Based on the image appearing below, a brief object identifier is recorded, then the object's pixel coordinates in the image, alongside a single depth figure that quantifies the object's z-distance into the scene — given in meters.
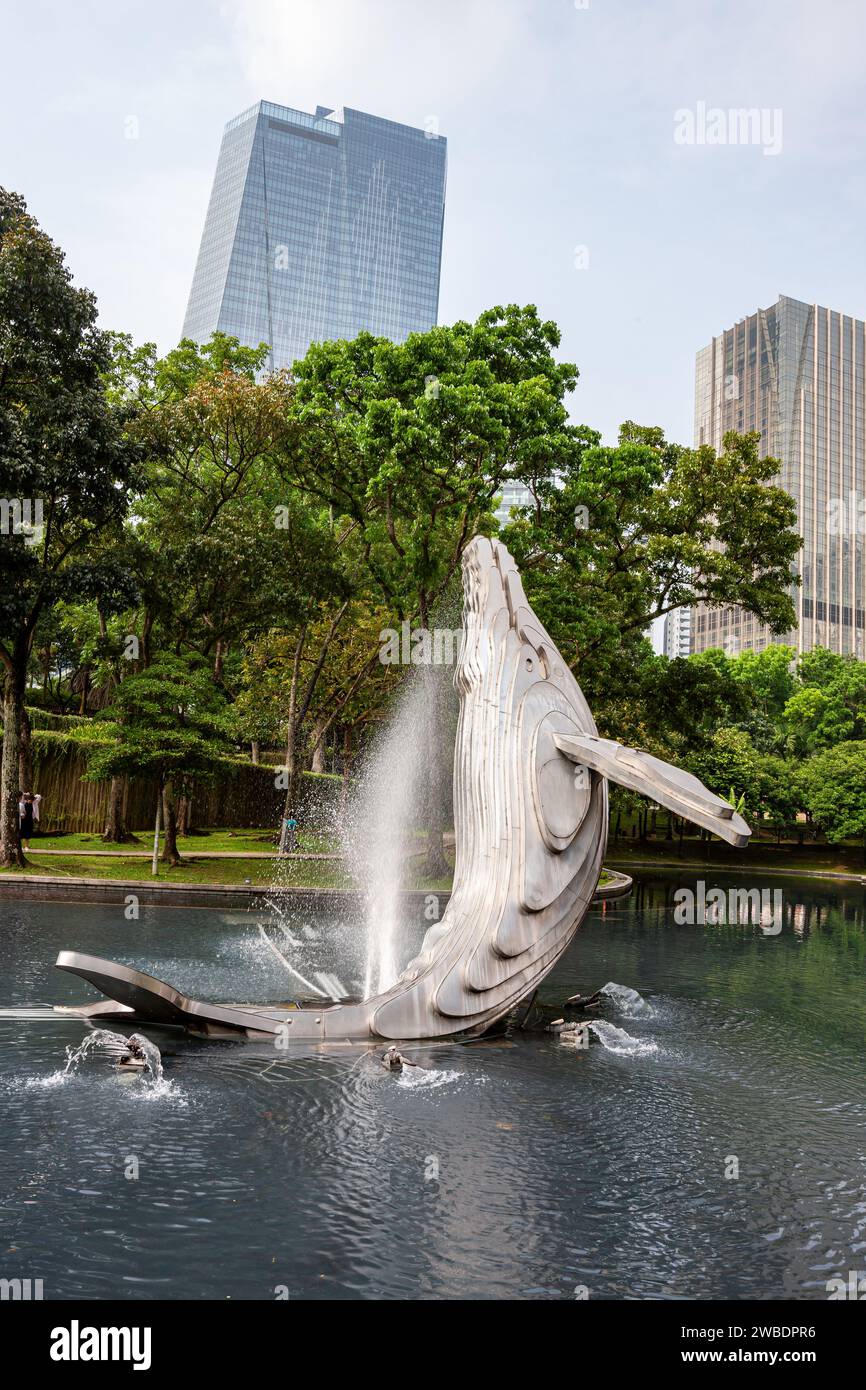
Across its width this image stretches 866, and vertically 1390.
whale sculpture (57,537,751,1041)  7.96
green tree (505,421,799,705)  22.27
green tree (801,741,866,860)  38.84
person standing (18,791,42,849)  24.50
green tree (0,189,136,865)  17.95
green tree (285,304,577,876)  19.48
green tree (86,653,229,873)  19.89
